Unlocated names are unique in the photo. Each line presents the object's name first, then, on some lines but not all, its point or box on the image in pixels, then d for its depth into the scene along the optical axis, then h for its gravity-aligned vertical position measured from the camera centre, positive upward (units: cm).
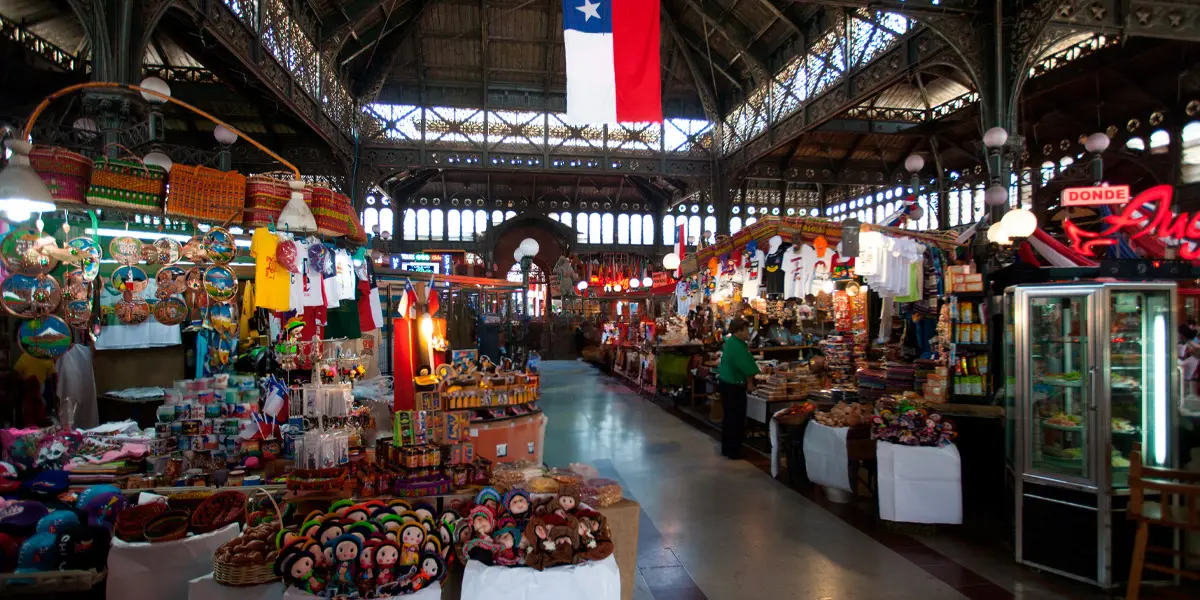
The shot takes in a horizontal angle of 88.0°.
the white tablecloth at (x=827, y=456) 531 -135
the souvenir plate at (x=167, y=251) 460 +40
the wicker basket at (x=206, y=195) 377 +68
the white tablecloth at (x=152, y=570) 296 -127
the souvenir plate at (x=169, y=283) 473 +17
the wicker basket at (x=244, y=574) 269 -117
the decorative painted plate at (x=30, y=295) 401 +7
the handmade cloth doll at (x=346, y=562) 251 -105
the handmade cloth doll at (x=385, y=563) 253 -106
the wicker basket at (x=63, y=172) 337 +74
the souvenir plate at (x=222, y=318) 504 -11
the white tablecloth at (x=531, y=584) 257 -116
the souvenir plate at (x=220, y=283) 457 +16
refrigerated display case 372 -72
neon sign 568 +75
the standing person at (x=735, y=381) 698 -88
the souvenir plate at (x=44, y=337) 435 -22
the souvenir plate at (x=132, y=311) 485 -5
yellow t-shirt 425 +21
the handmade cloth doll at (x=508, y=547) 266 -106
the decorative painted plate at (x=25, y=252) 392 +34
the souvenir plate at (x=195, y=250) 436 +39
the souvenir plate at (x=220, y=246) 438 +42
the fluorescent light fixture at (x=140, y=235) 509 +61
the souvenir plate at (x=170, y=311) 480 -5
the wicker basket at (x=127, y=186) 354 +70
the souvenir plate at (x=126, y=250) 450 +40
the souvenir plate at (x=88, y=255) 449 +37
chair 326 -110
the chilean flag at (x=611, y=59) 511 +203
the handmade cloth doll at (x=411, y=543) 260 -102
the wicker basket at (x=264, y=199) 404 +70
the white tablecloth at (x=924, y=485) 457 -134
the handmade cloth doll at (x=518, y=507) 292 -96
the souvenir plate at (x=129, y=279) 460 +19
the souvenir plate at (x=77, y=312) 456 -5
